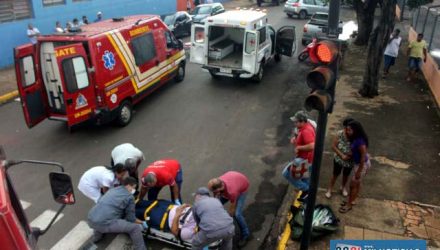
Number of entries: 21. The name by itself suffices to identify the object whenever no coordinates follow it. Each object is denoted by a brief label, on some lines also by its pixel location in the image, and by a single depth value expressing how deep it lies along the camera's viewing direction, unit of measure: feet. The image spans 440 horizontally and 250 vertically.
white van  40.04
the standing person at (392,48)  41.22
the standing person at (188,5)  95.45
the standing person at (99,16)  61.41
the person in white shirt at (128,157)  20.89
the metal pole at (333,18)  14.94
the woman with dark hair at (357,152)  19.19
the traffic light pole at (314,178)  15.47
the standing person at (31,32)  50.83
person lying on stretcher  17.98
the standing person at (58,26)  54.42
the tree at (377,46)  35.60
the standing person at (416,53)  39.99
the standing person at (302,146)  20.47
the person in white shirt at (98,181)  19.77
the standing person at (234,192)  17.81
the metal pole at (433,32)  42.04
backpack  18.95
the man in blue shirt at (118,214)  17.40
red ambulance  27.86
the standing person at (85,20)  60.08
